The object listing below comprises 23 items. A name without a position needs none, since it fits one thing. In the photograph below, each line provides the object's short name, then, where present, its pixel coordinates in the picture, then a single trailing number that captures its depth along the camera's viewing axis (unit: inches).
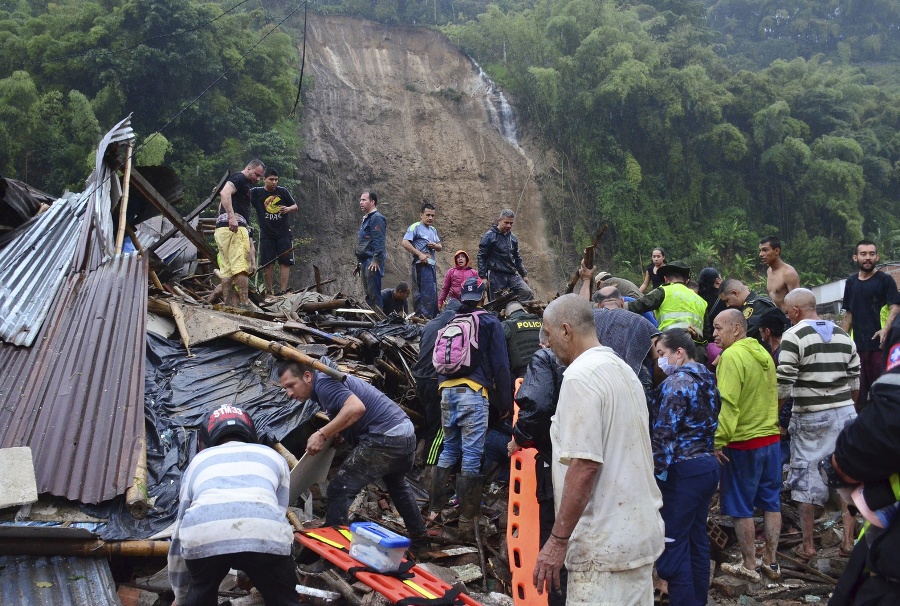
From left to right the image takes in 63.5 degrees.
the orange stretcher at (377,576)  176.2
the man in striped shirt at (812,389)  228.1
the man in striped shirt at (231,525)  137.1
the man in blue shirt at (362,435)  207.8
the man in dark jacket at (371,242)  414.3
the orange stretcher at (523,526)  172.7
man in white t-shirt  122.1
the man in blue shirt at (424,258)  419.2
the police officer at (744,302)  273.3
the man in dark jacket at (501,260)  387.5
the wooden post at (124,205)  342.6
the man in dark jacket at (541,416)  161.9
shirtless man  287.4
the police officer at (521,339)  274.2
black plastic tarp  206.2
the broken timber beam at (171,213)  383.2
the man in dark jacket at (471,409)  245.6
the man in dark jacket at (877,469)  90.4
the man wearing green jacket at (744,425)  215.5
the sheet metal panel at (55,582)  163.2
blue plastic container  184.7
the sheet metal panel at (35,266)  260.5
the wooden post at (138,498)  196.4
